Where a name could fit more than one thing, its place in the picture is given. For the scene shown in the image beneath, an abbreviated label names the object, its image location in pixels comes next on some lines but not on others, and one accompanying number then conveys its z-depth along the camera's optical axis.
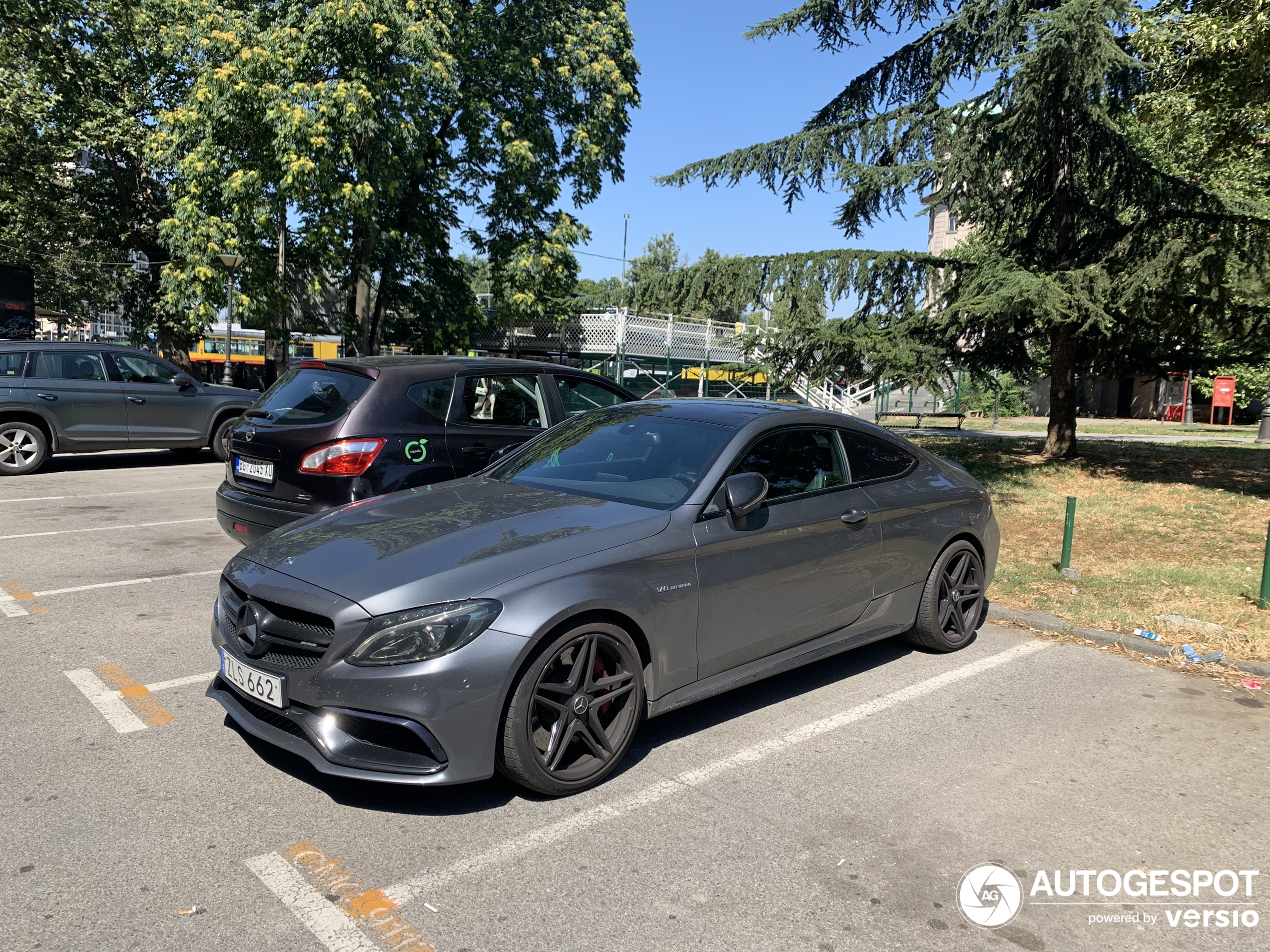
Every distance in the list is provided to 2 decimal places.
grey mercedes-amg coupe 3.33
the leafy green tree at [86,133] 23.19
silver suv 12.37
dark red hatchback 6.10
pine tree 10.65
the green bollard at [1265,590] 6.57
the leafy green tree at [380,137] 19.53
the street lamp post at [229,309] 18.92
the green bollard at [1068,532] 7.46
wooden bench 26.61
